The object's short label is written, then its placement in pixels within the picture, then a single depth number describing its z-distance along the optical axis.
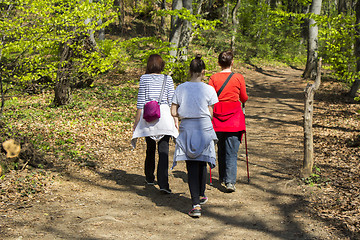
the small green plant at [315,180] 5.87
